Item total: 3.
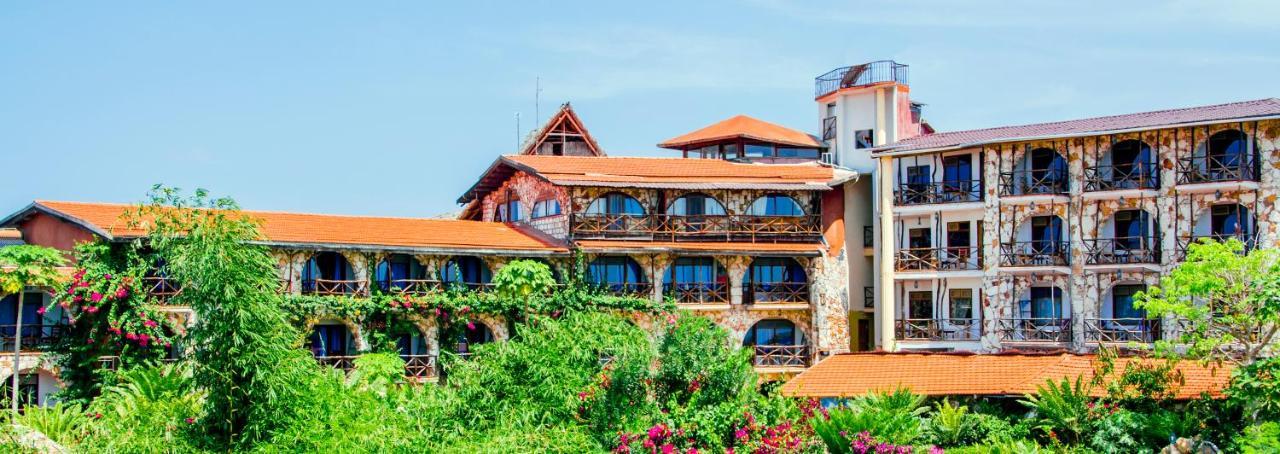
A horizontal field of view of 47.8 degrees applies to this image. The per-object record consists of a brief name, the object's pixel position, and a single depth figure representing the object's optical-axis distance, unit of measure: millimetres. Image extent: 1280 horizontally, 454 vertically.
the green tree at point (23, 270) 38406
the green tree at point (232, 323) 31672
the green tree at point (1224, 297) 33031
